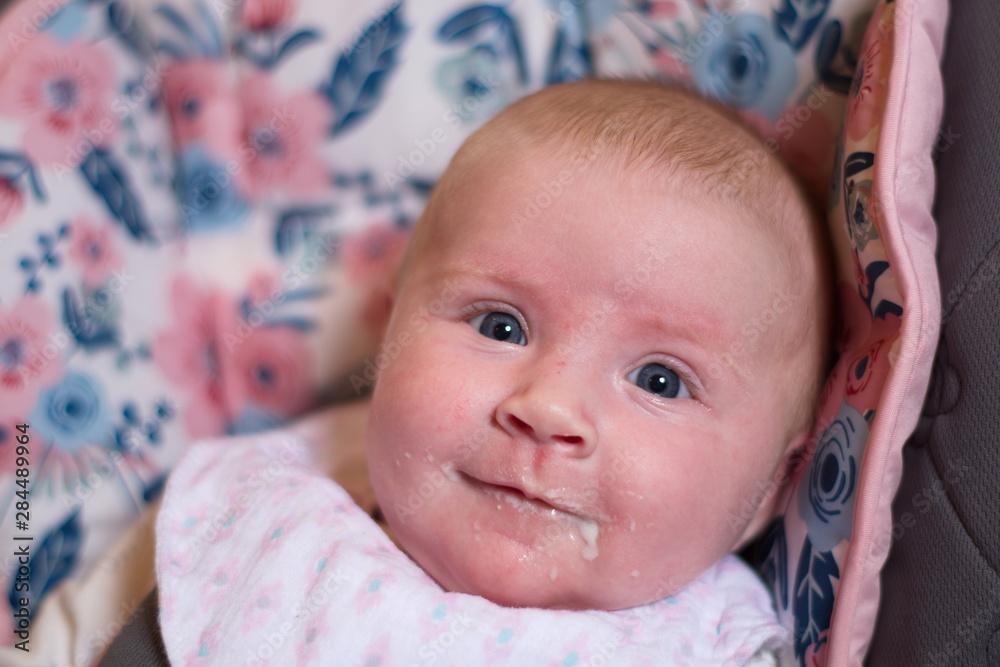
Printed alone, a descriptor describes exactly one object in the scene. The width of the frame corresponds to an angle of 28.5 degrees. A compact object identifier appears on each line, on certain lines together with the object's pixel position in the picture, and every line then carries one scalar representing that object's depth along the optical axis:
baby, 0.47
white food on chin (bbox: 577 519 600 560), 0.47
